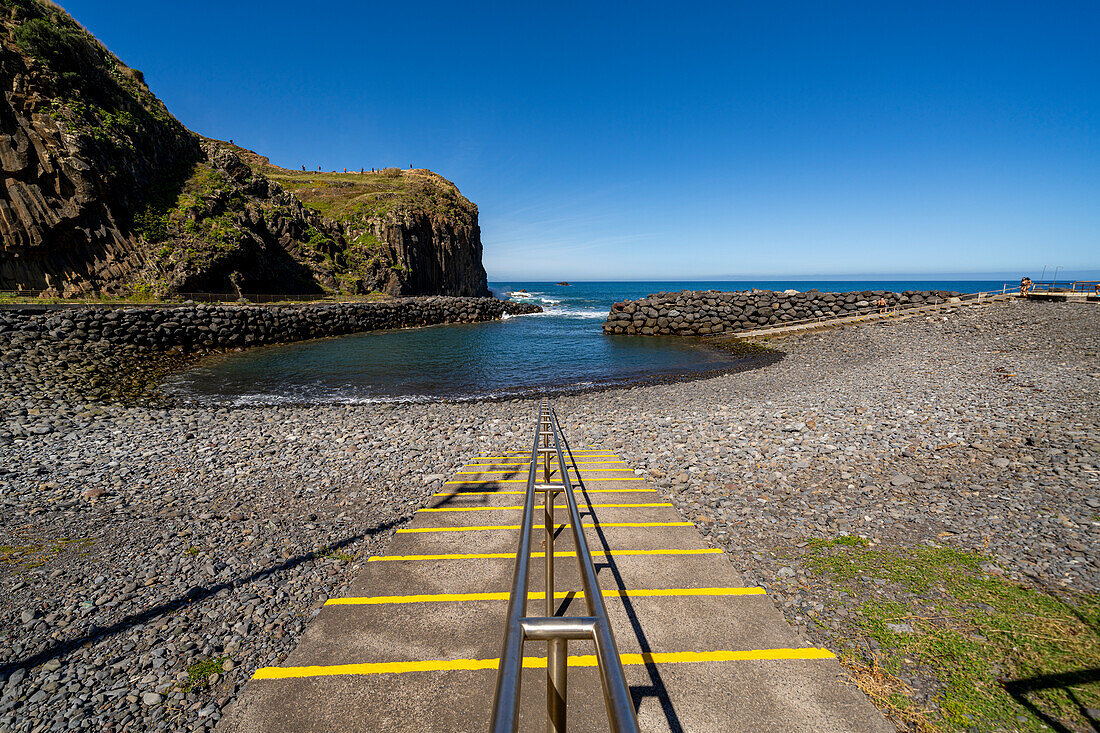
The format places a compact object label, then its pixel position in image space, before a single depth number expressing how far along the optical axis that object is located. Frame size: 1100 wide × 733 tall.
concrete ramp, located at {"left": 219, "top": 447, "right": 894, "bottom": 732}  2.69
